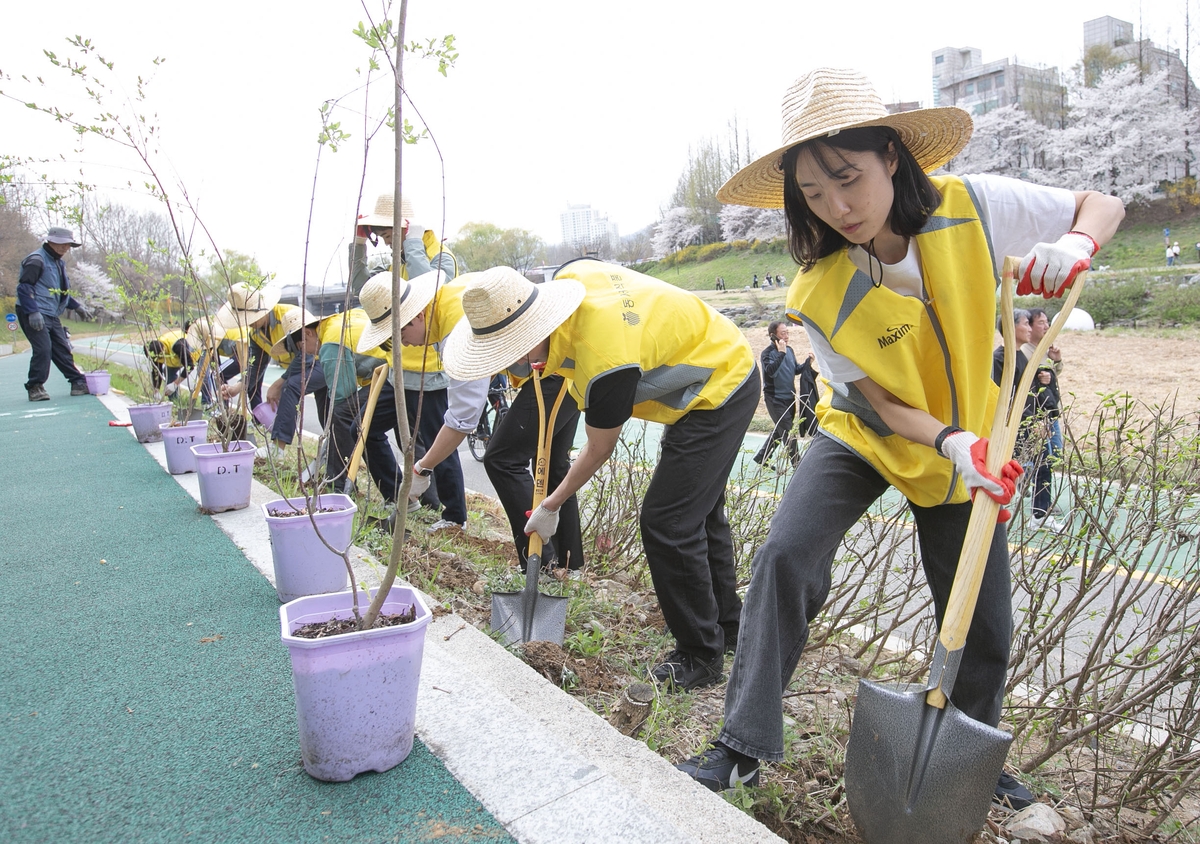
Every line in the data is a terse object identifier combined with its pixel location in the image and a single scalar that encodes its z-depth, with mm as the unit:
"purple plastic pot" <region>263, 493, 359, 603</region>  2887
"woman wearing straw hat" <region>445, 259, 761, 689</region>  2463
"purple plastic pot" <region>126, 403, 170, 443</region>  6480
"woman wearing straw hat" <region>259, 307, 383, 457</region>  4426
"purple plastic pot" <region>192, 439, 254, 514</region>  4070
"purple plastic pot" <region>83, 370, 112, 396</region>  10102
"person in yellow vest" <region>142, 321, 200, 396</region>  6659
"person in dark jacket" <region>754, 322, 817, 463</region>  7555
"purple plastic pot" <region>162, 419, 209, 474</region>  5125
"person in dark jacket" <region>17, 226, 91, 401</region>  8570
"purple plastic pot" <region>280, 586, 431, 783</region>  1680
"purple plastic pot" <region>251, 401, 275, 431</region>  7102
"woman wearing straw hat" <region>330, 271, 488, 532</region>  3421
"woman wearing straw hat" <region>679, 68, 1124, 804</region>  1728
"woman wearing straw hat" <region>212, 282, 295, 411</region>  5371
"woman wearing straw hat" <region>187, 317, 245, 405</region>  4708
